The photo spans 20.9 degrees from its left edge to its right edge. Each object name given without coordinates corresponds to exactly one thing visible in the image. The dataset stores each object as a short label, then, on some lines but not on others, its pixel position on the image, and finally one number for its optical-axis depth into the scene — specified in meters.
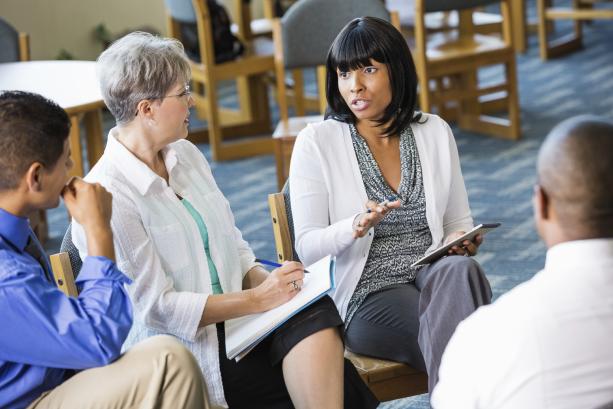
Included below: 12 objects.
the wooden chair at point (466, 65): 8.18
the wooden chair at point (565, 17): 11.35
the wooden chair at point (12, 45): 7.24
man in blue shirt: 2.72
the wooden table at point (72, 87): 5.81
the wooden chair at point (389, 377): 3.66
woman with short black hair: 3.75
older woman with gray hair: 3.39
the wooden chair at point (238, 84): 8.68
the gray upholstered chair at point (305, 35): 7.05
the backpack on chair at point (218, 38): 8.58
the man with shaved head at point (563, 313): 2.24
